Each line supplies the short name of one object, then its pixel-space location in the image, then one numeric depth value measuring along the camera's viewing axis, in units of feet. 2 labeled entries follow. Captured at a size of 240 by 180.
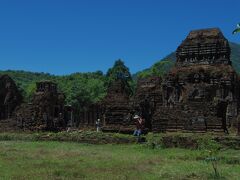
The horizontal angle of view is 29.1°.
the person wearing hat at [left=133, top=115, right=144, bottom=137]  68.49
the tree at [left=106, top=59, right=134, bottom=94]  280.10
